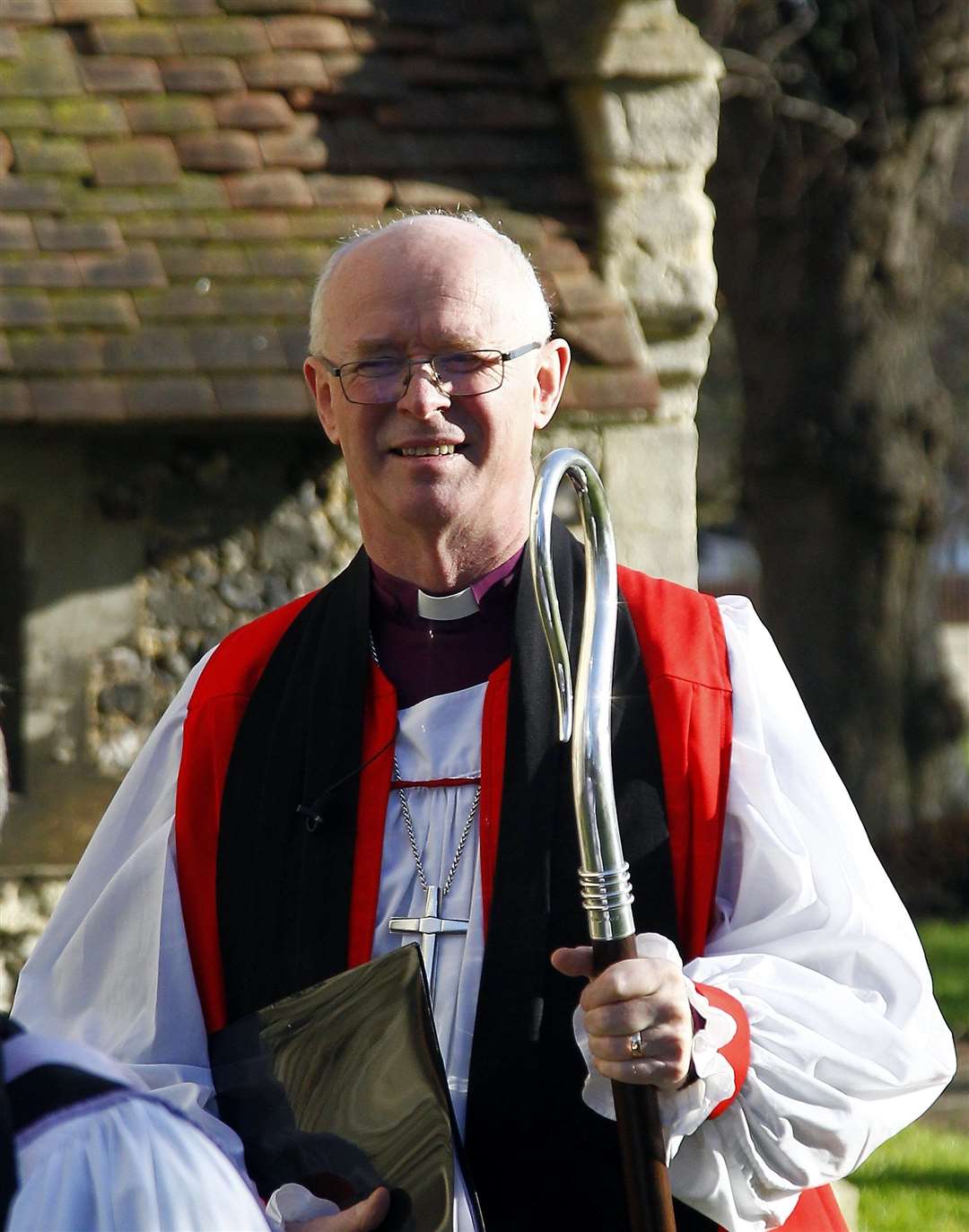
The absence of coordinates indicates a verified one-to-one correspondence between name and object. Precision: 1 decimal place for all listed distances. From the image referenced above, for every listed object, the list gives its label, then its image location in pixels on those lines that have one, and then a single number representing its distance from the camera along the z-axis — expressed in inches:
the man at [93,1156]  109.0
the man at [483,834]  185.9
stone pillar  437.7
